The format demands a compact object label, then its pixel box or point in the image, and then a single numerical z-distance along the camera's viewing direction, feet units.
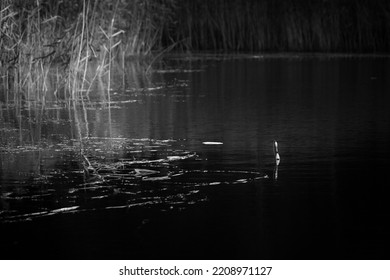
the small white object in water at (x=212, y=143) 40.65
